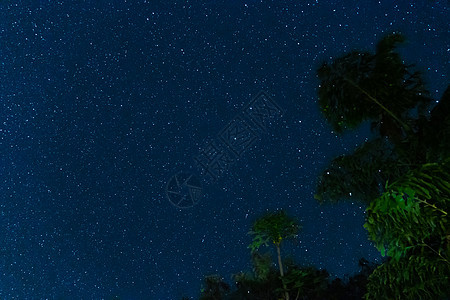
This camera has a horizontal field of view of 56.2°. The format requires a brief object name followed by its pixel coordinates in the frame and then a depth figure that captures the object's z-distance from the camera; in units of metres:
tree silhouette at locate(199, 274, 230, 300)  22.70
